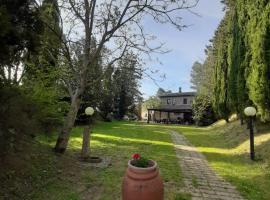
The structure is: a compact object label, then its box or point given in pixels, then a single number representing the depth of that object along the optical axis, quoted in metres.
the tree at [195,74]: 29.73
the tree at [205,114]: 18.05
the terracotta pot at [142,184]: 2.60
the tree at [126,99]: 21.10
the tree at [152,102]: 29.64
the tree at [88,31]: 4.88
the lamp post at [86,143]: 5.01
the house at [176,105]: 25.67
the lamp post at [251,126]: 5.43
